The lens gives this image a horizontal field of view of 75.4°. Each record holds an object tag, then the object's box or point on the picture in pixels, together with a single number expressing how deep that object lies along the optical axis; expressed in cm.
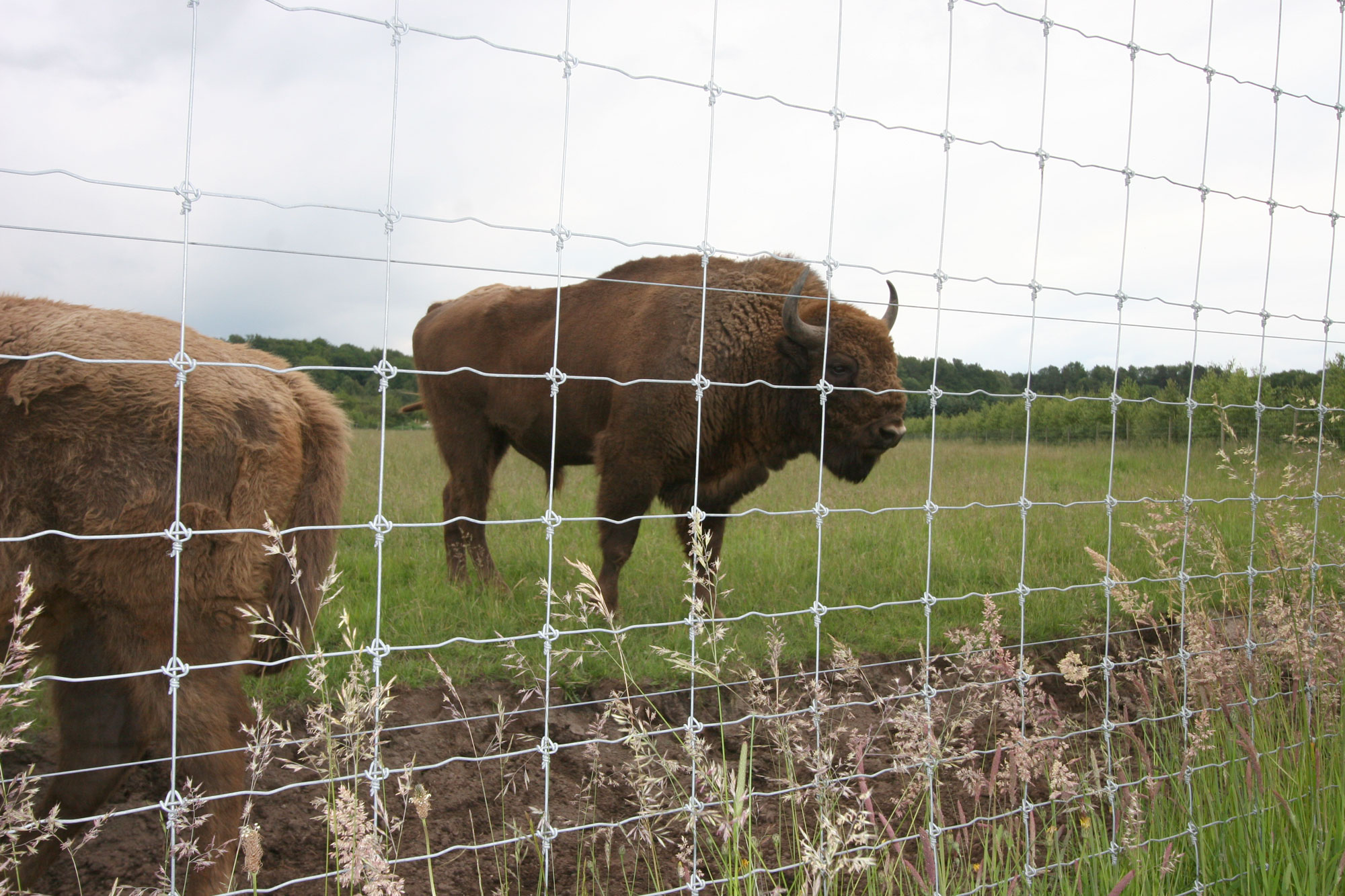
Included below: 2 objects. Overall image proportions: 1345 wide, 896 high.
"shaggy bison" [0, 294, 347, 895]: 238
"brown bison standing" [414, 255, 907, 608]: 478
